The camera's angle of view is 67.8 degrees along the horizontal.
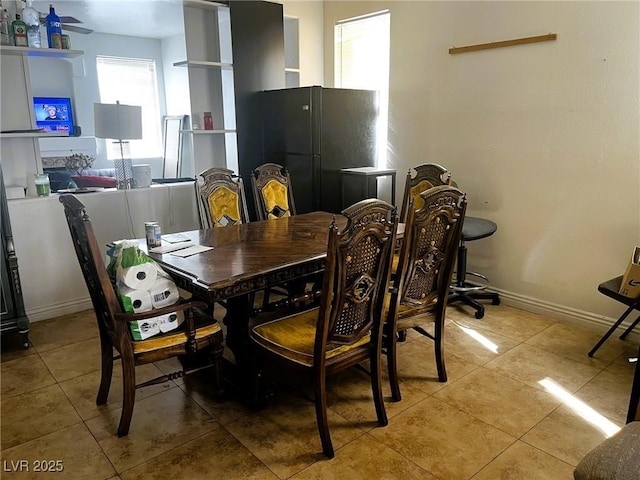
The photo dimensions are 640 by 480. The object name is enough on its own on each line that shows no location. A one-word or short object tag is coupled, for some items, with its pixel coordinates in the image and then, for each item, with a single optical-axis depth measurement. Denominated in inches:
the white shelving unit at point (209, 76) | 168.7
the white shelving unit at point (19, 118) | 128.3
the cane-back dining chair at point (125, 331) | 78.6
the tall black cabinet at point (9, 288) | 115.4
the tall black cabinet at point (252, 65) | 169.9
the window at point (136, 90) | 288.7
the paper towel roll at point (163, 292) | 83.4
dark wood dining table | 82.2
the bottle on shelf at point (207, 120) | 173.3
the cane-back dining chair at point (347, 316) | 73.1
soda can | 101.5
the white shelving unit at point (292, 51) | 188.7
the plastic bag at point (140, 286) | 81.2
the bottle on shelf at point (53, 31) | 132.6
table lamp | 141.6
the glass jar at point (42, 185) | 135.3
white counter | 133.9
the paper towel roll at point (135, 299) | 81.0
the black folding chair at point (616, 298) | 101.1
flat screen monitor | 266.1
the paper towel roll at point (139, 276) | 80.9
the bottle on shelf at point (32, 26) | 127.0
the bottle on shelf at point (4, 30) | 124.6
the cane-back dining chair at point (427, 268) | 89.3
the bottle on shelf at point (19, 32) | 125.1
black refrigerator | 161.2
